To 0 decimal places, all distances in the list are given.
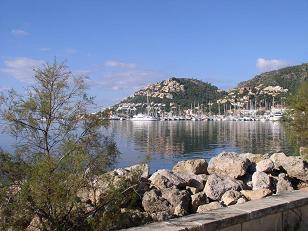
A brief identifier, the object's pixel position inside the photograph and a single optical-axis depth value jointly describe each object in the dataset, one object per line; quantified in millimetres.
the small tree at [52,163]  7750
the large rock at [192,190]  16912
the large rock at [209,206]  14294
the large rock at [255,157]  23273
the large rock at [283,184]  17453
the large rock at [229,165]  20000
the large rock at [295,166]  18719
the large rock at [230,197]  15185
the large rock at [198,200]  15242
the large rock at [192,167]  20938
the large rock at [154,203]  13672
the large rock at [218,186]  16438
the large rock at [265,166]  20016
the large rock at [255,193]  15069
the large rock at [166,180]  16402
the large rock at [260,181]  17641
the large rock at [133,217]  9340
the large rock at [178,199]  14383
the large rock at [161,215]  13255
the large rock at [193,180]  17688
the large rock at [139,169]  9628
